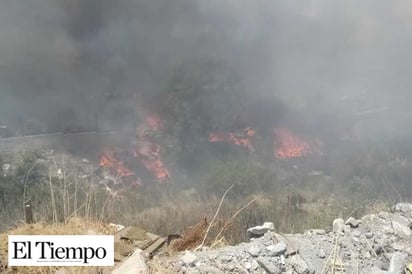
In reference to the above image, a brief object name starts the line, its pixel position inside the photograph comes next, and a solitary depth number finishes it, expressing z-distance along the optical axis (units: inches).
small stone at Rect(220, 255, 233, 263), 132.8
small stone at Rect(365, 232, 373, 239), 153.9
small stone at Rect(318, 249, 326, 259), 141.3
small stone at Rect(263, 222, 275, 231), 161.8
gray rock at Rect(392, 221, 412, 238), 157.9
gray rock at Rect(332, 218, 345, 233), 156.2
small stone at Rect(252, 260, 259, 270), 131.7
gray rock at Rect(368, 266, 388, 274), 133.4
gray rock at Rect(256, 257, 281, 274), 131.0
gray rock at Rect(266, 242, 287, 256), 137.9
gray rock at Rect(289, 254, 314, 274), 132.9
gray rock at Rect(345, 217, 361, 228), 162.9
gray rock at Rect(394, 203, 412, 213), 184.5
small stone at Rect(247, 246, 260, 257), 137.2
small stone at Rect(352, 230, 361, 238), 153.6
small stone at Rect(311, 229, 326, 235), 161.3
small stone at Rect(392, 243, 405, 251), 146.8
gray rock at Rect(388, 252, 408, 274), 134.4
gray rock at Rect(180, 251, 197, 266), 129.6
